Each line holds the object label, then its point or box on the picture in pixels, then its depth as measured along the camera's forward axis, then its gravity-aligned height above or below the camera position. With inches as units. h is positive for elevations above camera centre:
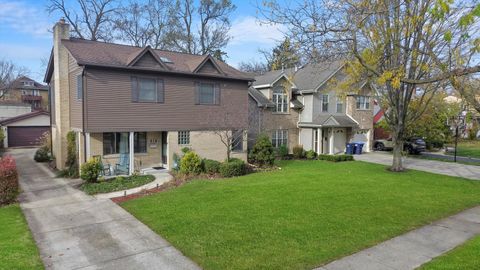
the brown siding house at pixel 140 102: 669.9 +46.6
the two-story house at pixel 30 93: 2495.1 +222.9
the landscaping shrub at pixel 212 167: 708.0 -99.5
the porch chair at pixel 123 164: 710.5 -96.0
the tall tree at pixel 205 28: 1599.4 +476.1
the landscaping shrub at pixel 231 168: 694.5 -101.4
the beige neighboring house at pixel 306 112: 1024.2 +37.2
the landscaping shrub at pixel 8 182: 476.0 -92.2
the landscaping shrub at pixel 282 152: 1019.0 -93.7
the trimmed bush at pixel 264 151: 817.5 -74.0
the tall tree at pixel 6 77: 2101.6 +305.2
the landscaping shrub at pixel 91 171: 599.5 -93.2
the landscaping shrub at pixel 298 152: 1027.9 -94.4
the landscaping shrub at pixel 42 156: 959.0 -105.1
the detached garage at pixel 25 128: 1338.6 -30.5
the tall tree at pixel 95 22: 1405.0 +449.3
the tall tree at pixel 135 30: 1555.1 +453.2
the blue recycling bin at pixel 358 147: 1137.4 -85.0
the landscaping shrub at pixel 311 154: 1004.1 -99.0
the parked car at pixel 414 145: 1139.9 -77.4
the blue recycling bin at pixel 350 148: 1129.4 -88.0
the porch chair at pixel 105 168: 679.1 -100.8
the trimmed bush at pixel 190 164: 681.6 -89.9
